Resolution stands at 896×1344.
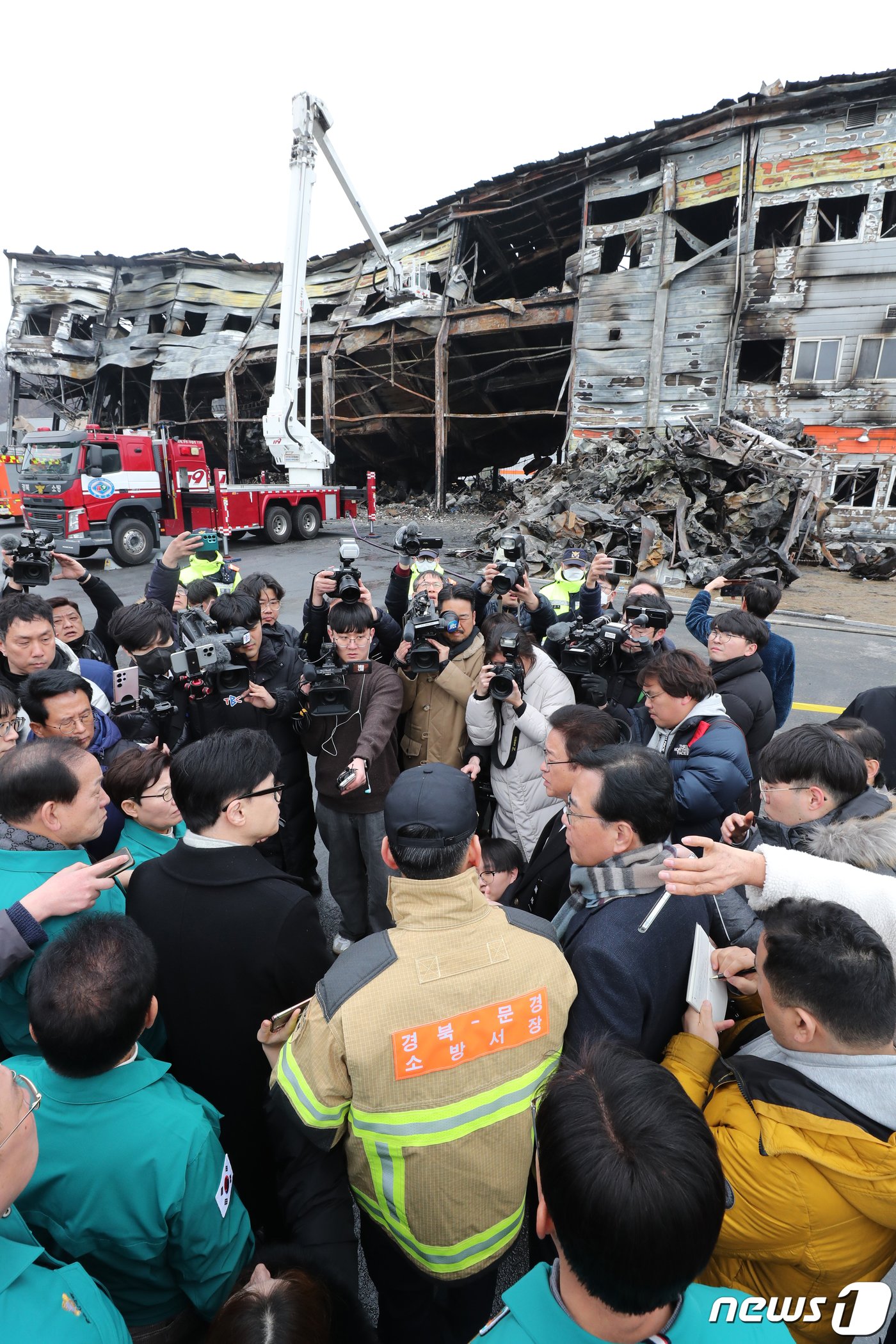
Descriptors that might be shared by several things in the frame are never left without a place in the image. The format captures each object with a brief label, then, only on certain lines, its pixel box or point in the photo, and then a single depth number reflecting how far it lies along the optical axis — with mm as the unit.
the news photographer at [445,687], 3551
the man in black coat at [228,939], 1756
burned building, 14555
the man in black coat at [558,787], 2293
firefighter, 1398
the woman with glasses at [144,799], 2404
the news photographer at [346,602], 3551
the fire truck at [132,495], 12547
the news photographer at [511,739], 3123
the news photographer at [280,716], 3402
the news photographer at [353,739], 3275
